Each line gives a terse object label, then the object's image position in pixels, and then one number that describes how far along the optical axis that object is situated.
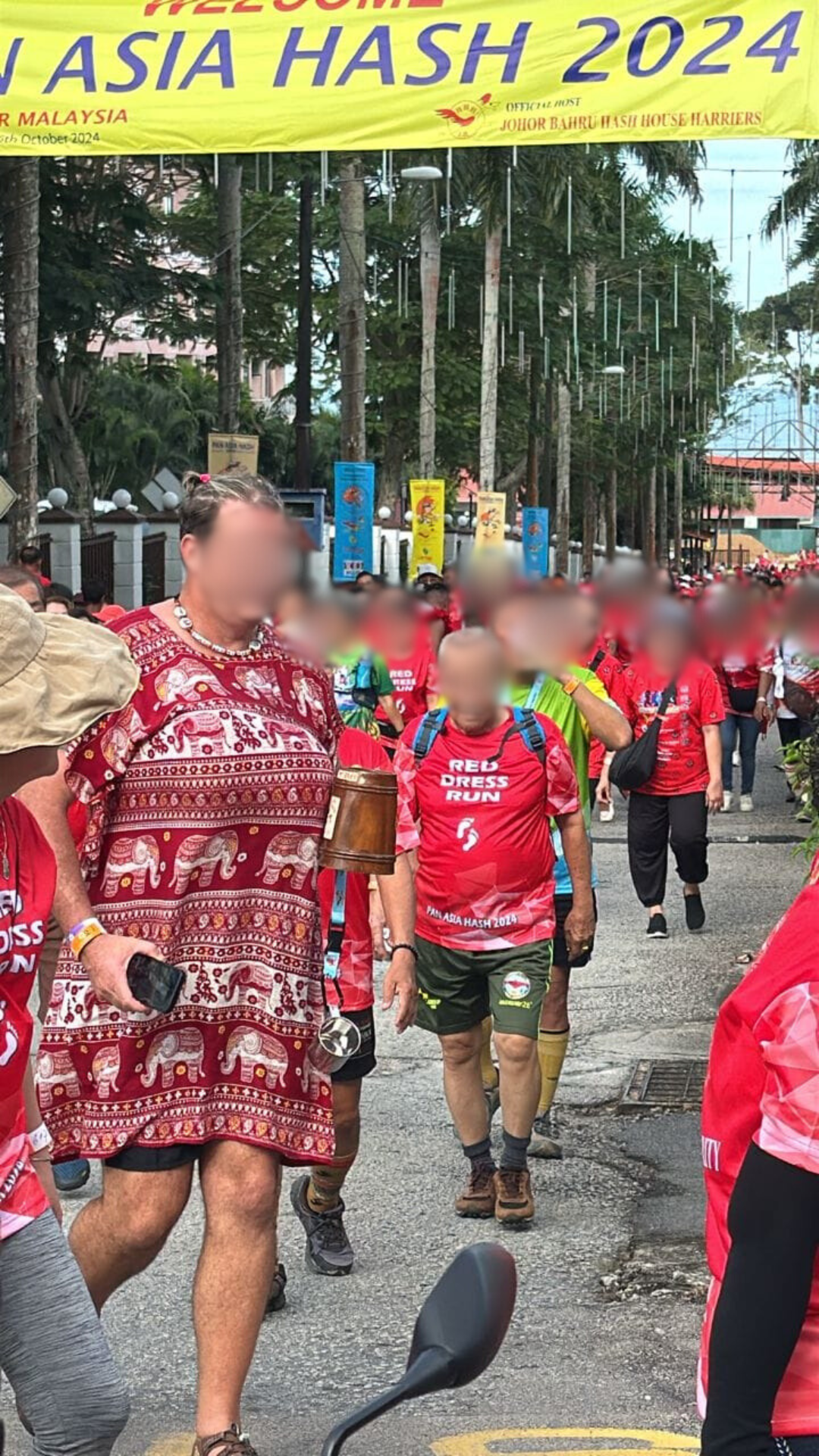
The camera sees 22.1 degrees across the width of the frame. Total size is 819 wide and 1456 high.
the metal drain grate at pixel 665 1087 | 7.51
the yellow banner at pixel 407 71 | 8.93
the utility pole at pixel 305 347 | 23.23
